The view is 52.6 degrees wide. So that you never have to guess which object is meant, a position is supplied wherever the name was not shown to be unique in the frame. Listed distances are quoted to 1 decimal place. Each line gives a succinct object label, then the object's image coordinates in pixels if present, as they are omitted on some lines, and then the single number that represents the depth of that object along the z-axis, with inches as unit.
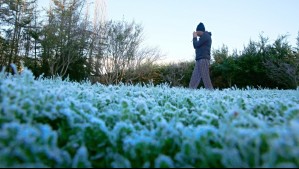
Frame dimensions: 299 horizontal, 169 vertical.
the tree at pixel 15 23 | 799.1
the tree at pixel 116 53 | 786.2
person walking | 325.1
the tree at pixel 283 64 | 533.2
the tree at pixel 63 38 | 738.8
